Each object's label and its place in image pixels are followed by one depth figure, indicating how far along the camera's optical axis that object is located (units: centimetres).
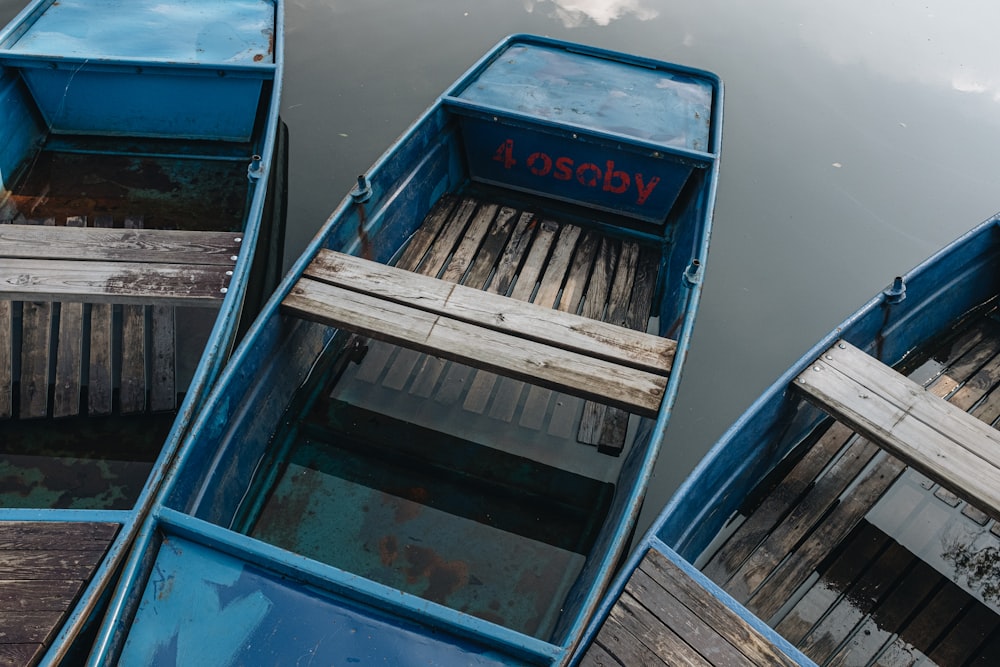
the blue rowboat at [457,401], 259
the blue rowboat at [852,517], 312
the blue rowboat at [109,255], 264
